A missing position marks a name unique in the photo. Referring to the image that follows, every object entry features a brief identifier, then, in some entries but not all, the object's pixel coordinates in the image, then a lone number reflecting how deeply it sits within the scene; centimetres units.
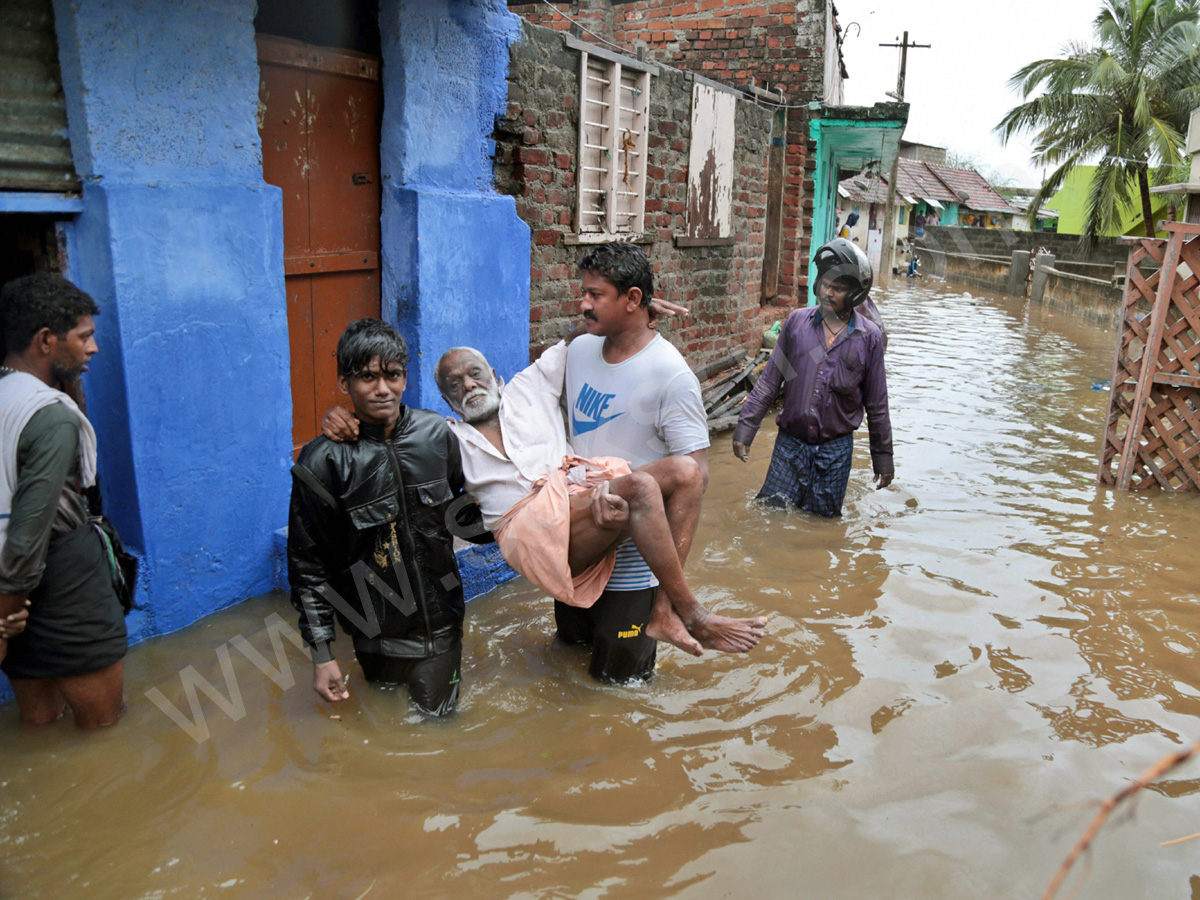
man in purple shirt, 545
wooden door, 437
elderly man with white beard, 311
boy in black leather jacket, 296
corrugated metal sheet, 322
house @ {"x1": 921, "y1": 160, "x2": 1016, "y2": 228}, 4475
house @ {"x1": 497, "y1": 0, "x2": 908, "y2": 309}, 604
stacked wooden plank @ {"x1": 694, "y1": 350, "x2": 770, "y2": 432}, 860
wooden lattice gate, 682
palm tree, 2202
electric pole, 3347
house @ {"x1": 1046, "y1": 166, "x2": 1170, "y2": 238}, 3466
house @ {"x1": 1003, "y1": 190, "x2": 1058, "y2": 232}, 3989
